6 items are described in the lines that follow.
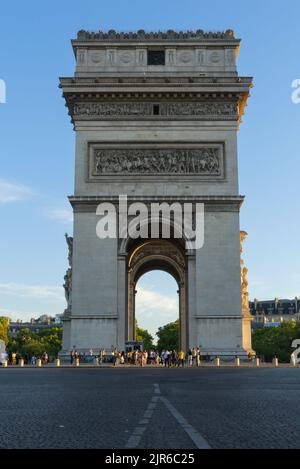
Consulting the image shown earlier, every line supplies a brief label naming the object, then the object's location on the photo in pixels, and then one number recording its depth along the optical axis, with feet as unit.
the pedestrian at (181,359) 116.18
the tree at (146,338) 526.16
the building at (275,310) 488.02
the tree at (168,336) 425.28
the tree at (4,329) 330.38
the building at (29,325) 600.80
